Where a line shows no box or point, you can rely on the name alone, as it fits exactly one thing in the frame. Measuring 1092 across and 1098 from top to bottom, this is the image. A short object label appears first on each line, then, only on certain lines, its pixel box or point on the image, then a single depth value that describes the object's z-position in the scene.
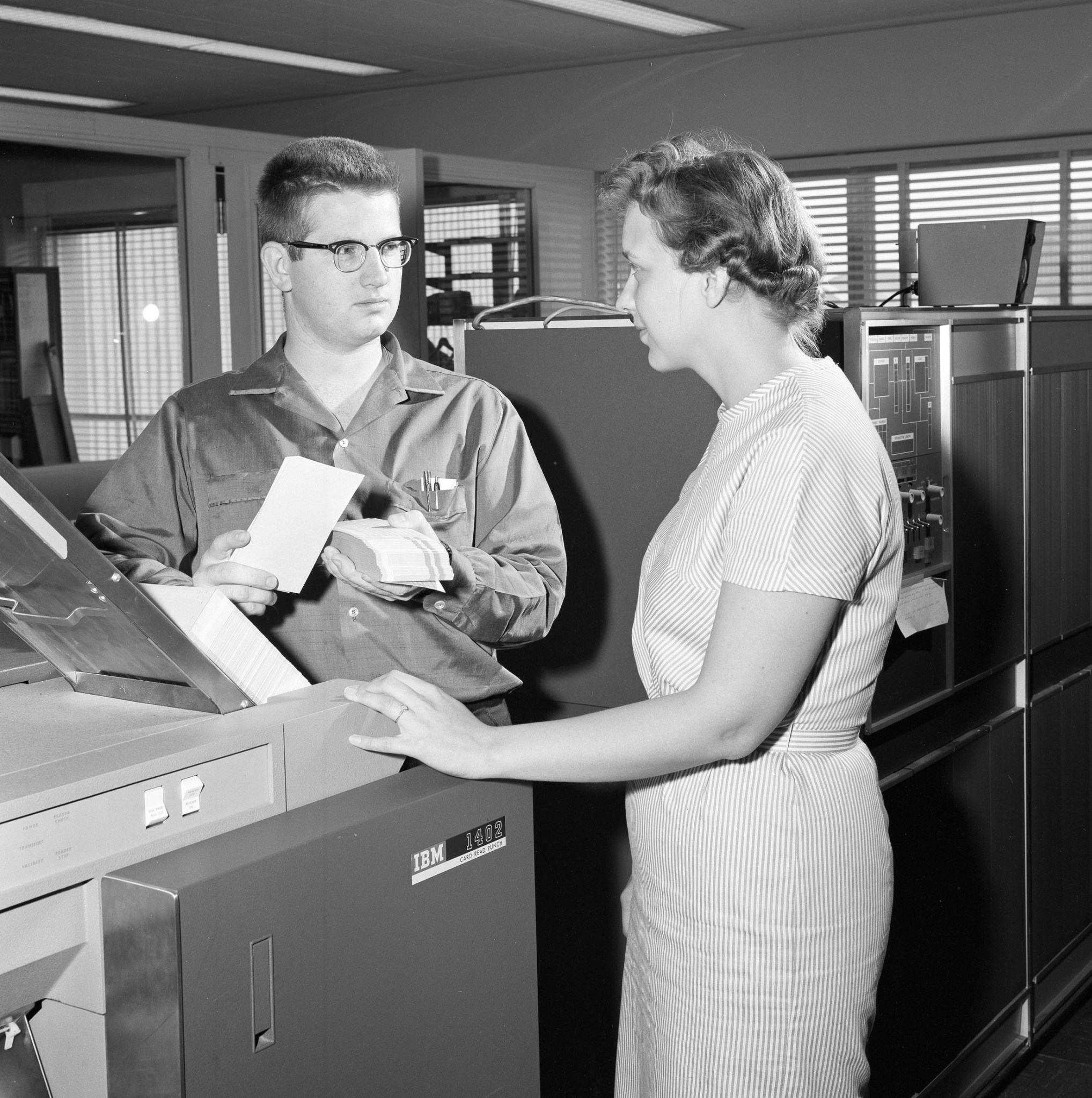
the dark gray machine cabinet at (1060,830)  2.70
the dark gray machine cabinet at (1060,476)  2.67
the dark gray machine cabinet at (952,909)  2.20
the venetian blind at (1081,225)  5.95
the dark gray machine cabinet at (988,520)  2.38
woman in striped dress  1.15
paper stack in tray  1.14
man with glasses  1.76
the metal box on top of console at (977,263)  2.59
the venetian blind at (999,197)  6.08
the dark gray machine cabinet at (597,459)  2.14
